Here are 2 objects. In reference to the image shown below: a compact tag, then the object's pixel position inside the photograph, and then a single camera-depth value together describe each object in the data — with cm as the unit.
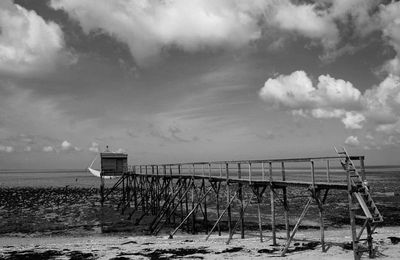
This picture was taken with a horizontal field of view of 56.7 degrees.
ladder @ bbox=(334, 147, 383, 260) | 1283
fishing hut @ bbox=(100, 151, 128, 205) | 3960
